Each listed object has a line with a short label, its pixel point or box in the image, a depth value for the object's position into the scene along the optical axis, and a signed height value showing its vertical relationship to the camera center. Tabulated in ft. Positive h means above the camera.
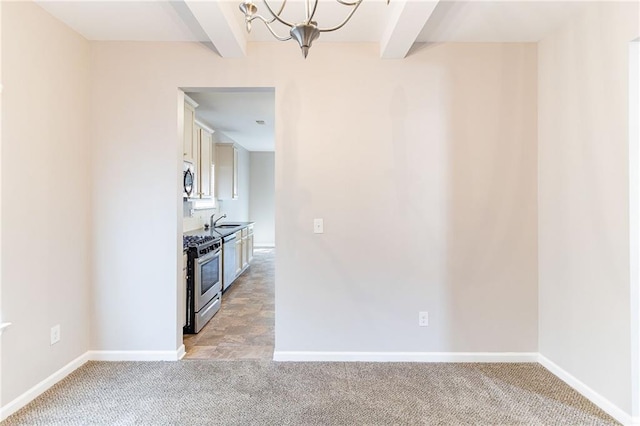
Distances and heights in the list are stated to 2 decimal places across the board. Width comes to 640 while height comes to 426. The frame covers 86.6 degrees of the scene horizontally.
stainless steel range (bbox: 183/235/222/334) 10.95 -2.20
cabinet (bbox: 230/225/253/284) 18.61 -1.97
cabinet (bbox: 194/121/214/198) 15.09 +2.53
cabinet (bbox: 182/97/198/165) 12.81 +3.33
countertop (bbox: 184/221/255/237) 15.07 -0.75
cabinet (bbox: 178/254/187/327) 9.45 -2.31
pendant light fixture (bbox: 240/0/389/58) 4.66 +2.60
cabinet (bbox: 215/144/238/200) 20.90 +2.89
